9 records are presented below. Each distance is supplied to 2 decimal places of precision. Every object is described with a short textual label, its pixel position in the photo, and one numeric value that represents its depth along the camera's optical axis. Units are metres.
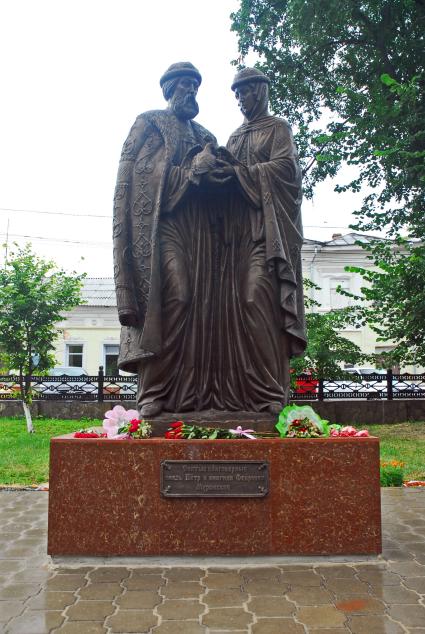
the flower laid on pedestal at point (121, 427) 3.83
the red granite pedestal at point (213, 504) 3.63
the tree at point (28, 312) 13.70
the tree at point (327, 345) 13.27
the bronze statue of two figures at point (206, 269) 4.22
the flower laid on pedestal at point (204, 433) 3.80
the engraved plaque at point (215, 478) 3.65
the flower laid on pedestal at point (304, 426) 3.83
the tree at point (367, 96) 11.66
